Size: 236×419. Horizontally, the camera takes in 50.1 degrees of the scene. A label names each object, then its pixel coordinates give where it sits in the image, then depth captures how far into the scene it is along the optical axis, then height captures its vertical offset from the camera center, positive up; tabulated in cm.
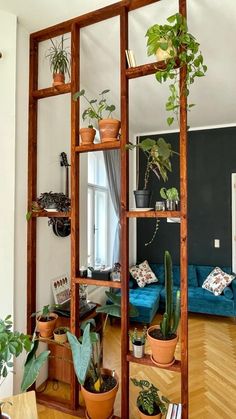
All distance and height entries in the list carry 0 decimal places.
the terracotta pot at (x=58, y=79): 207 +105
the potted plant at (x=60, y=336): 195 -101
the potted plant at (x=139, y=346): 172 -95
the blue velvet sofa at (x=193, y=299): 341 -133
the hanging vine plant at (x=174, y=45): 155 +100
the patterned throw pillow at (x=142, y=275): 411 -114
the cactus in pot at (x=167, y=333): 161 -85
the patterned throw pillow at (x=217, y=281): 377 -114
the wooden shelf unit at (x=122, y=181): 161 +19
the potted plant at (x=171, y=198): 168 +6
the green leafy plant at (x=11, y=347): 115 -66
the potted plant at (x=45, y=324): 201 -95
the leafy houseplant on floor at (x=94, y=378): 149 -123
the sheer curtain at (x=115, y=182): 396 +39
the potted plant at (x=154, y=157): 165 +33
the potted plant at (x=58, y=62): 208 +123
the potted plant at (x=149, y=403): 166 -132
